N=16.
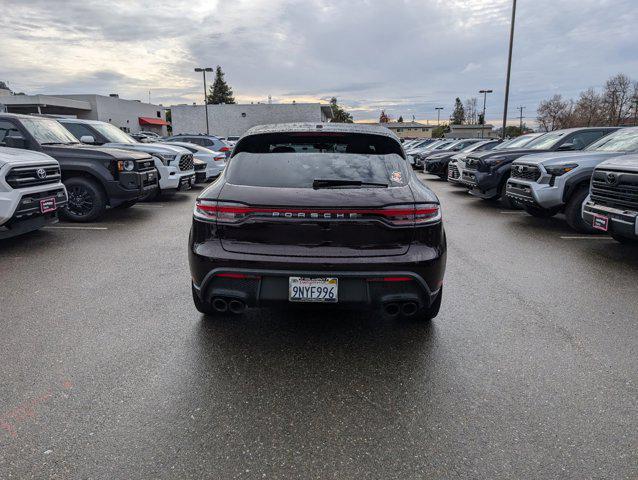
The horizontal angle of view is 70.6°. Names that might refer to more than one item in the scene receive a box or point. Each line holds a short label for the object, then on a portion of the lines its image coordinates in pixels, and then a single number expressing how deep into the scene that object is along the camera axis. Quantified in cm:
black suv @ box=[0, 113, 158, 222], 820
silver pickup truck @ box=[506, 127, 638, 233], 770
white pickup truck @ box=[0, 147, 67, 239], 598
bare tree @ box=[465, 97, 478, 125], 12108
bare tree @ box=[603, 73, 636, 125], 5962
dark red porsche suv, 305
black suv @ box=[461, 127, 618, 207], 972
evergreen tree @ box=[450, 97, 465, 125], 13571
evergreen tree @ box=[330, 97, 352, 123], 10260
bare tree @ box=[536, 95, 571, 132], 6988
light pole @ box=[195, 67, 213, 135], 4134
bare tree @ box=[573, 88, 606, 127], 6031
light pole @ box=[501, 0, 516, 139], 2486
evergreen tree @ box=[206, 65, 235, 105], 9688
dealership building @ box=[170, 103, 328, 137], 5788
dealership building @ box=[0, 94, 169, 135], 4947
